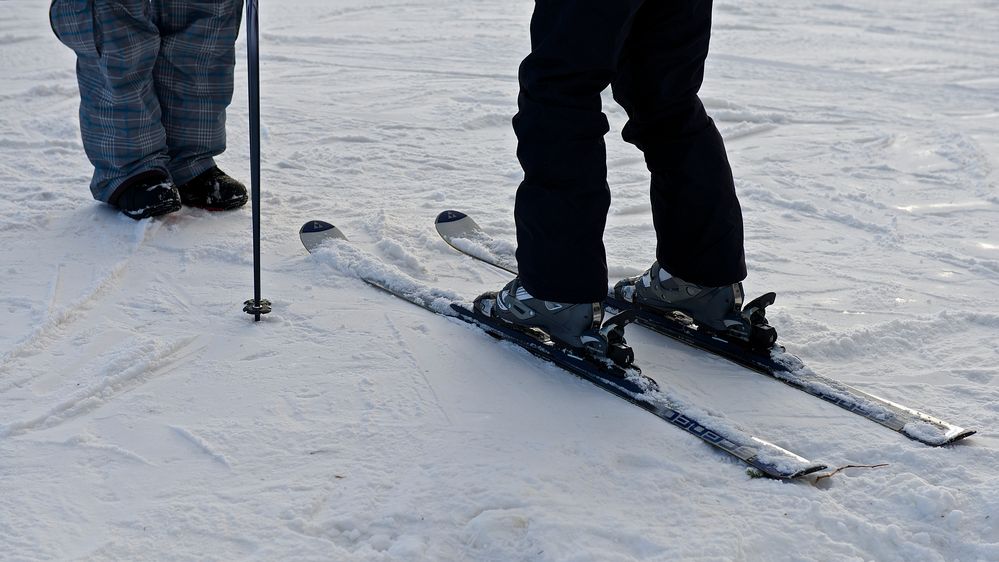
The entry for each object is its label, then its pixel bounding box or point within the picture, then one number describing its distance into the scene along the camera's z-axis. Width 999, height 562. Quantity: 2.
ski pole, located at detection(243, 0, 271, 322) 2.11
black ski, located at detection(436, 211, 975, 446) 1.84
